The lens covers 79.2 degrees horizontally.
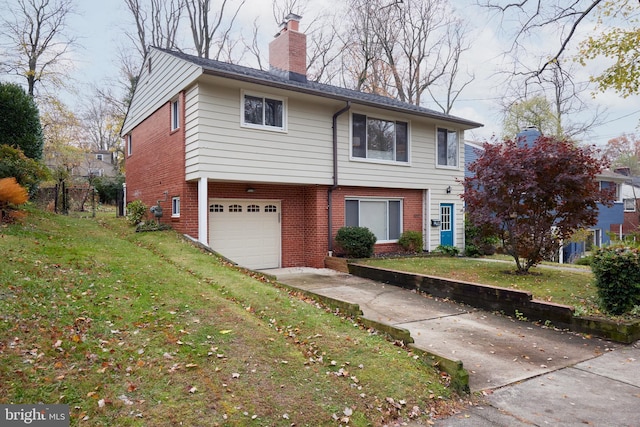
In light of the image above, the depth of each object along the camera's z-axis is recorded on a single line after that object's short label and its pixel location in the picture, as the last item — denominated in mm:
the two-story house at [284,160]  10219
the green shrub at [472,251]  14992
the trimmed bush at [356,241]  11781
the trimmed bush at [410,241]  13703
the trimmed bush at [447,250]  14359
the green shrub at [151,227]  11305
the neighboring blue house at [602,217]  22062
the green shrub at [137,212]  12711
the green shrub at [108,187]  24392
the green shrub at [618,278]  6234
